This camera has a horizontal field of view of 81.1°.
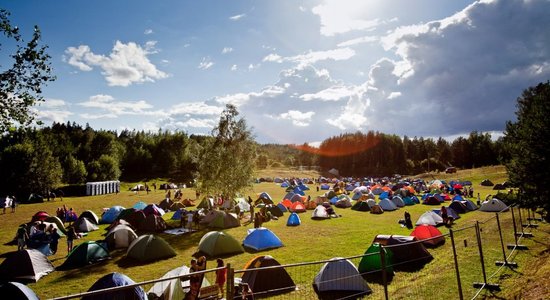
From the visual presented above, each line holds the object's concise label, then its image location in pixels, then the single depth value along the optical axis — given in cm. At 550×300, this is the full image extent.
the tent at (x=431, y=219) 2497
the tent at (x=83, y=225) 2579
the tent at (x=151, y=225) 2549
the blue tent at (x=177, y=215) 3041
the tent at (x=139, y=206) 3400
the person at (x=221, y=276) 1174
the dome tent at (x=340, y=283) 1195
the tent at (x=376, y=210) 3338
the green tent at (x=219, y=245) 1811
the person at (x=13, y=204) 3726
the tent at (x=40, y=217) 2477
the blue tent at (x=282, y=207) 3408
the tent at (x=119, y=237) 2019
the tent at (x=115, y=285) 1023
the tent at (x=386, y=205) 3497
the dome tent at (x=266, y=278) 1210
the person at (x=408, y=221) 2514
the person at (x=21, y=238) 1828
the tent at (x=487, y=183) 5988
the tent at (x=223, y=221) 2706
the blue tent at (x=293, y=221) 2747
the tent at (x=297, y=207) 3556
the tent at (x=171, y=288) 1034
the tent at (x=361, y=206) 3531
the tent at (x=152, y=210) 3058
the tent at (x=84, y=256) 1669
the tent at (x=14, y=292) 905
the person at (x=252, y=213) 2989
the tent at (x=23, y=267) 1425
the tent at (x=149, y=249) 1741
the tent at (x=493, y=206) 3047
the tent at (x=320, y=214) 3068
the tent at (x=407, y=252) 1515
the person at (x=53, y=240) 1928
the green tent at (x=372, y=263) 1391
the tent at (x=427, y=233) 1845
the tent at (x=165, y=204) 3609
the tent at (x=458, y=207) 3098
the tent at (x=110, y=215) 2989
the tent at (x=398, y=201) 3689
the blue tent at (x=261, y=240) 1930
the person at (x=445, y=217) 2572
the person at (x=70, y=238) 1912
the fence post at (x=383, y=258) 743
